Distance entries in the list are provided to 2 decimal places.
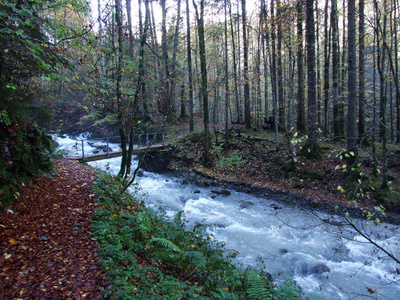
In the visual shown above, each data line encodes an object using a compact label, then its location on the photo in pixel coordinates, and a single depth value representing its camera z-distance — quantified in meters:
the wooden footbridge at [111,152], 12.70
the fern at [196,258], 4.09
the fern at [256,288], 3.54
